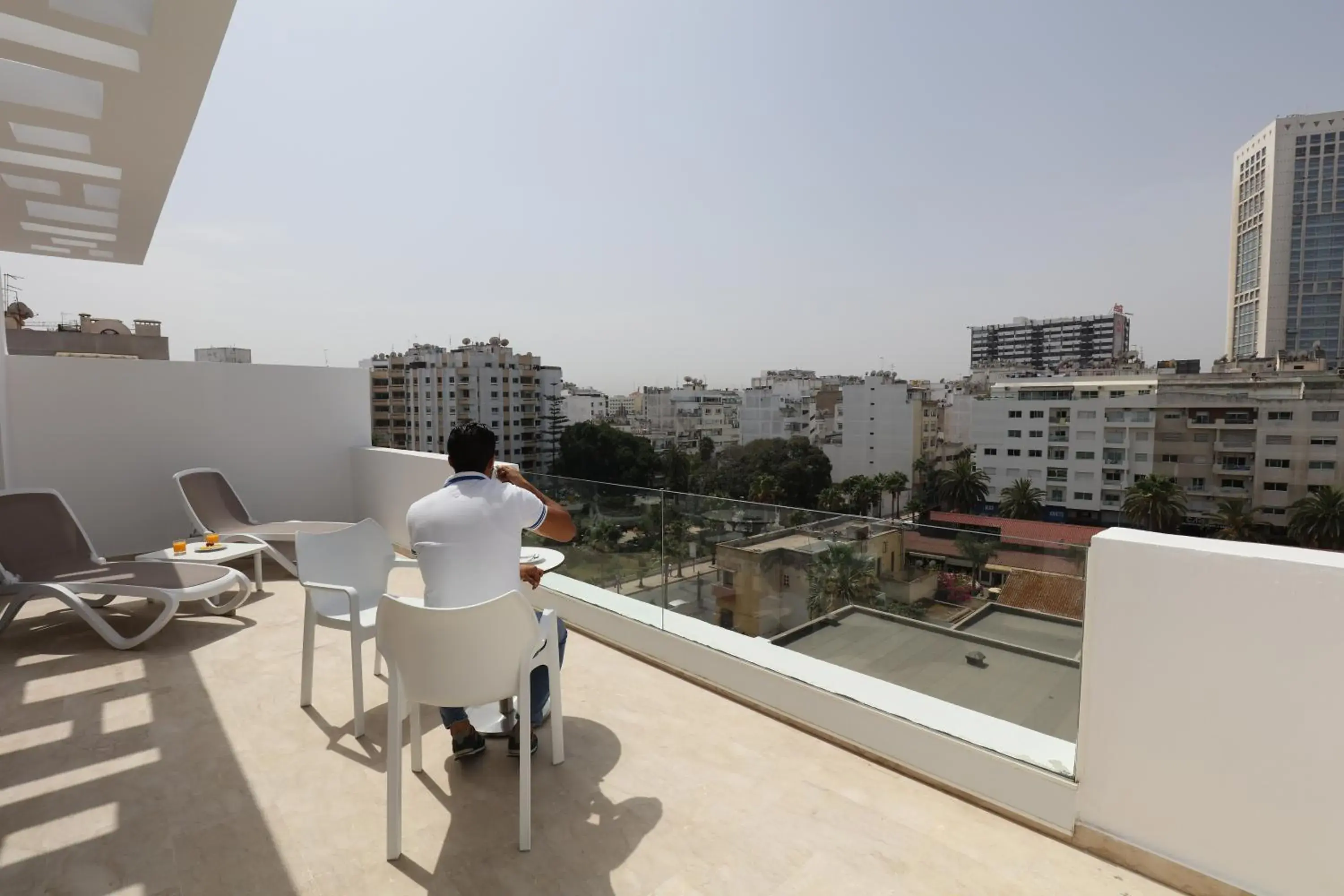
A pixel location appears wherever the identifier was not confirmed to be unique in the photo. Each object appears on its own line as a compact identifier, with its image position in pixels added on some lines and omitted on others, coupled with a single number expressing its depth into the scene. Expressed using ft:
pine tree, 221.66
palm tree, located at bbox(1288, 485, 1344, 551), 130.52
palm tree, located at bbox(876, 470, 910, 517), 194.08
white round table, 8.48
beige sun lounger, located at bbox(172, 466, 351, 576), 17.26
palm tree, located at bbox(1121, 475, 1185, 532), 154.92
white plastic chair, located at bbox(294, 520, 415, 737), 8.96
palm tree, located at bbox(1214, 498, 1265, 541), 147.54
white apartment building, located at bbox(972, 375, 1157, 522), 171.32
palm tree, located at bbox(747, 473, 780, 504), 185.16
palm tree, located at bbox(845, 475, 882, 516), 191.21
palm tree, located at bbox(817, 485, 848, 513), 191.92
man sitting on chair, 7.05
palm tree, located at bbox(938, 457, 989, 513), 183.52
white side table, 14.85
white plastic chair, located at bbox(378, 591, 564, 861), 6.10
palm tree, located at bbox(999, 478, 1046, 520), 177.68
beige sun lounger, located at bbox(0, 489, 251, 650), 12.29
